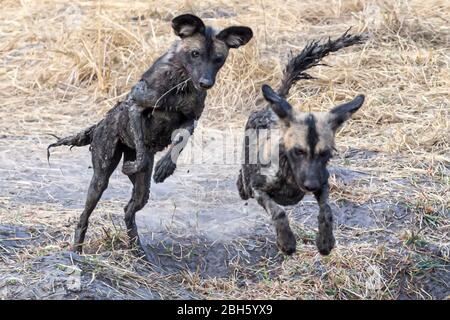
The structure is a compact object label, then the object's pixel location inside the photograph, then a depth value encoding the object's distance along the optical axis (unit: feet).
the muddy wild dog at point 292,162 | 37.06
